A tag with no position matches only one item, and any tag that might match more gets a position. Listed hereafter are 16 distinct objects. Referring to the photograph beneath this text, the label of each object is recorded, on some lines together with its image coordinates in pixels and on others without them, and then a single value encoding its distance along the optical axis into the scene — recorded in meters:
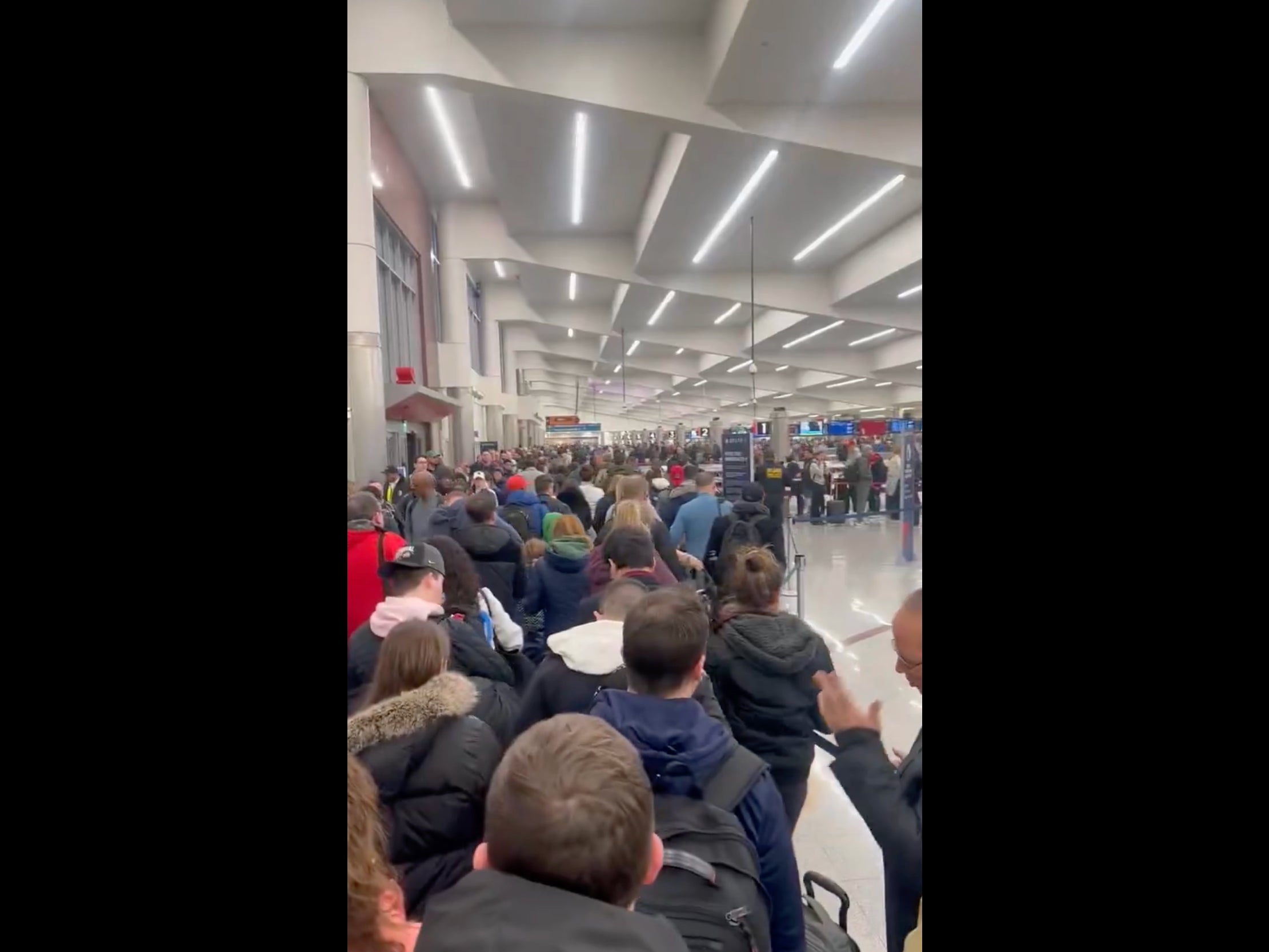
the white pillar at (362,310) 6.53
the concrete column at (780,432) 11.85
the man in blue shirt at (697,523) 5.82
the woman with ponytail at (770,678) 2.45
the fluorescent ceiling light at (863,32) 5.89
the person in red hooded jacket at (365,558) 2.97
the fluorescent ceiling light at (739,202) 9.71
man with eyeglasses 1.52
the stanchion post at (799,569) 6.10
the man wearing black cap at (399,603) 2.13
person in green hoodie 3.55
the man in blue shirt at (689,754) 1.37
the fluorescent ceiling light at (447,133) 9.60
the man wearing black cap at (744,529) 5.27
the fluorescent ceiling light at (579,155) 9.52
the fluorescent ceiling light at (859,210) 10.88
